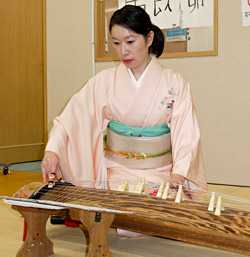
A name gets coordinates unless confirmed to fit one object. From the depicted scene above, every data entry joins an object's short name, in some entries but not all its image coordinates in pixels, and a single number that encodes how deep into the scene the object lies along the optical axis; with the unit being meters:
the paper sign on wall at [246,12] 3.39
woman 2.06
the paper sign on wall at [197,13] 3.56
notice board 3.57
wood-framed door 5.10
